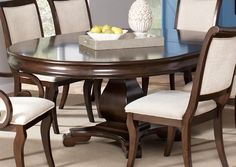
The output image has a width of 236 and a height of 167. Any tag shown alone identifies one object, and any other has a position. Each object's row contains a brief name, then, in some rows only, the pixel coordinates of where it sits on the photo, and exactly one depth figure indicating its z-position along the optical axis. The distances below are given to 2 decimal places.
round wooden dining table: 3.61
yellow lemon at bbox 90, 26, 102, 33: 4.21
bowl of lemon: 4.12
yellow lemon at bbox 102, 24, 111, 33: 4.20
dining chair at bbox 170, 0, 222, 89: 5.41
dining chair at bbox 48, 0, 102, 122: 5.32
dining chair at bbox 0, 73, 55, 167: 3.51
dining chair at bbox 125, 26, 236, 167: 3.47
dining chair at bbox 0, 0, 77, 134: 4.79
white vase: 4.37
